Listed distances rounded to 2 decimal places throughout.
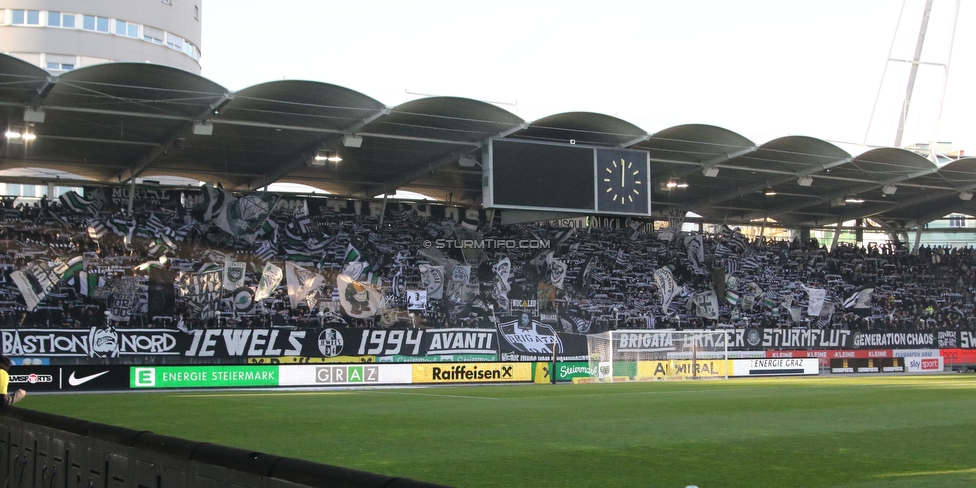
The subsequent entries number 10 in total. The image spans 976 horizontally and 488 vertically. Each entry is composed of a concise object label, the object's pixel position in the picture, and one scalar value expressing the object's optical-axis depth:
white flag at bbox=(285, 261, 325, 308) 35.31
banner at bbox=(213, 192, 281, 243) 36.16
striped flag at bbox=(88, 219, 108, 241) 33.17
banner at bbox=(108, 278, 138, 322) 31.52
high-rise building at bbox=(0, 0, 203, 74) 50.09
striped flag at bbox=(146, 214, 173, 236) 34.31
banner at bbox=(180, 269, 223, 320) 33.25
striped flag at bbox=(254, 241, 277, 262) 35.56
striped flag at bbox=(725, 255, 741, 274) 43.94
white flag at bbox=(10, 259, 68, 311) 30.66
